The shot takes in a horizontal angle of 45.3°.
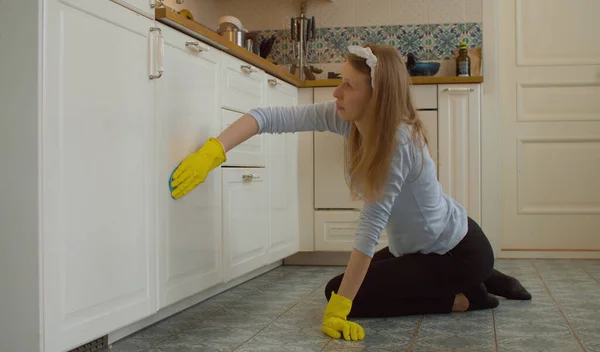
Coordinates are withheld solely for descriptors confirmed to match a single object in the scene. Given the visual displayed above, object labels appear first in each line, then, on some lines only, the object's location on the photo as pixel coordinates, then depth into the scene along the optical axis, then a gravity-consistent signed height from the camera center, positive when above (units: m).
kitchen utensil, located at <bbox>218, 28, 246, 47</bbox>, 3.07 +0.65
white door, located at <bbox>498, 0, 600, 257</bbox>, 4.08 +0.34
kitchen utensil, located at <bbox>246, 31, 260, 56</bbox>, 3.71 +0.75
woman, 2.03 -0.05
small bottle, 3.82 +0.66
